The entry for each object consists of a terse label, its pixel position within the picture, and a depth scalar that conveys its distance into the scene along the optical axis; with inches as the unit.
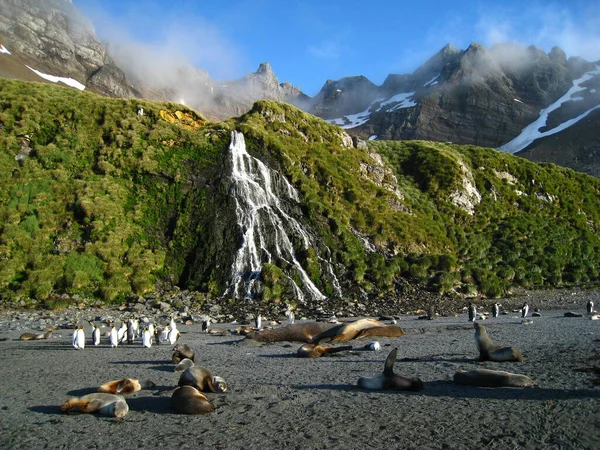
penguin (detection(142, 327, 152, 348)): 559.8
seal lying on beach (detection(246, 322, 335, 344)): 569.9
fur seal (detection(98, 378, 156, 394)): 301.4
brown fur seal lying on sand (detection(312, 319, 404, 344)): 543.5
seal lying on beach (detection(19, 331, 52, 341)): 599.8
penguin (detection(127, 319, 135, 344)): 608.1
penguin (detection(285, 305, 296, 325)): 812.3
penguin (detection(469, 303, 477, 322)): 818.2
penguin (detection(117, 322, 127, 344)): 593.0
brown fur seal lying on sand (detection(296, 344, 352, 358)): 454.0
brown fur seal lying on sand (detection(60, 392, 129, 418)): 257.8
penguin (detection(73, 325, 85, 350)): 530.6
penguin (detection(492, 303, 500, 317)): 882.8
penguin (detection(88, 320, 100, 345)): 568.7
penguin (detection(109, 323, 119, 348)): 559.5
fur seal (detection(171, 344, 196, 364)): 424.5
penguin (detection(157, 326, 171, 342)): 594.5
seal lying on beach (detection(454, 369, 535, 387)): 277.4
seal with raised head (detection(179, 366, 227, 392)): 301.9
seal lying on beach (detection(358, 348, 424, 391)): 287.6
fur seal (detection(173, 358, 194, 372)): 384.5
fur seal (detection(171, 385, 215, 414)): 258.4
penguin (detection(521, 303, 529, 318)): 867.9
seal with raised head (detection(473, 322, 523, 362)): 367.6
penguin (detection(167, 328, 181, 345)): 594.9
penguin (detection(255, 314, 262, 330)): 743.1
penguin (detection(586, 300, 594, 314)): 897.4
